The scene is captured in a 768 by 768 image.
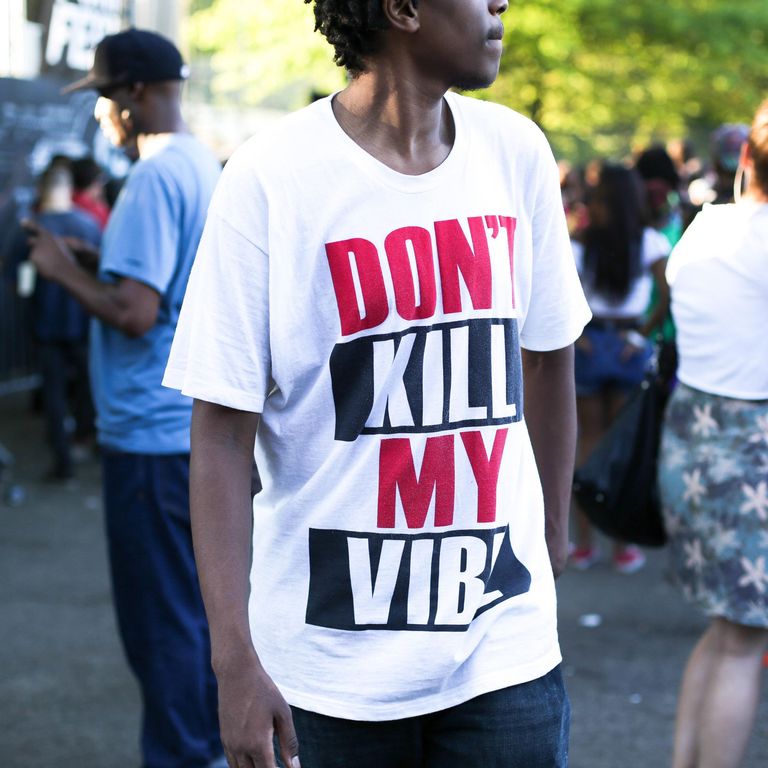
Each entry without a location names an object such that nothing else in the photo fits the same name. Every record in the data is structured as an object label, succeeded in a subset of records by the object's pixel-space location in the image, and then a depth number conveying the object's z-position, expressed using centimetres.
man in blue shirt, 363
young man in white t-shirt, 196
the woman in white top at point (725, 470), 351
